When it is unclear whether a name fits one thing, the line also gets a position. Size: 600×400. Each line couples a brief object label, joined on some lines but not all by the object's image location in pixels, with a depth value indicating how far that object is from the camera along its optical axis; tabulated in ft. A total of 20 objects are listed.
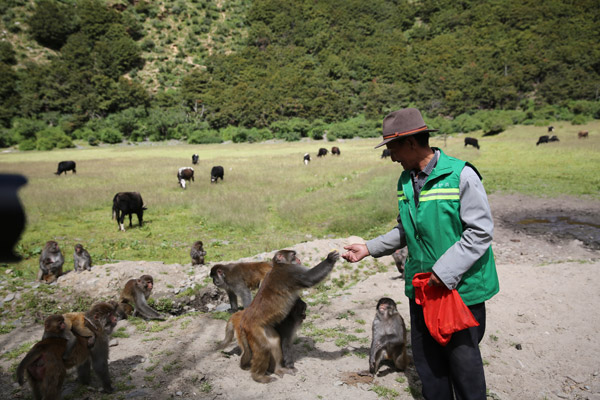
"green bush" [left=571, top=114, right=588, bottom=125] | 179.52
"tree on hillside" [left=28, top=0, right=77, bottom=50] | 319.27
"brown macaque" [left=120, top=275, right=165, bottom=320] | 23.02
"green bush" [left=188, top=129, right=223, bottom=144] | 223.16
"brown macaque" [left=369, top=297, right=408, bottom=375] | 15.46
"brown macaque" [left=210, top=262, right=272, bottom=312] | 21.45
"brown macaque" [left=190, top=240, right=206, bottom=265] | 32.40
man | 9.25
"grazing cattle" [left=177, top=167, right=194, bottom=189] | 75.44
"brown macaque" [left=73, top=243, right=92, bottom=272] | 29.96
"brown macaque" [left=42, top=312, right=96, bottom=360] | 13.92
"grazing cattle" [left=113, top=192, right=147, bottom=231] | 48.80
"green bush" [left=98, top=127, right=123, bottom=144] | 203.51
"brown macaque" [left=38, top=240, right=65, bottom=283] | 28.89
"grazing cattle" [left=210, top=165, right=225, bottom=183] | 81.82
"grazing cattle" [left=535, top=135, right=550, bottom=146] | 127.85
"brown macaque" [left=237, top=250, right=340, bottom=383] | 14.02
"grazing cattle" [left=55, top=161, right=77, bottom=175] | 88.94
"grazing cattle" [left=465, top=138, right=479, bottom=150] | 135.33
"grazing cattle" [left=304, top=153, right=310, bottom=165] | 112.37
